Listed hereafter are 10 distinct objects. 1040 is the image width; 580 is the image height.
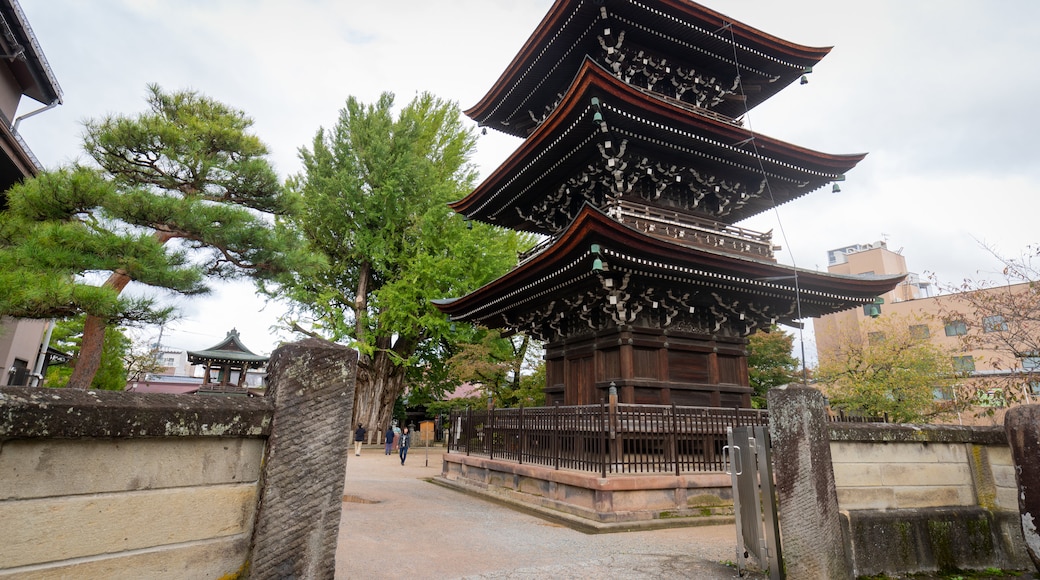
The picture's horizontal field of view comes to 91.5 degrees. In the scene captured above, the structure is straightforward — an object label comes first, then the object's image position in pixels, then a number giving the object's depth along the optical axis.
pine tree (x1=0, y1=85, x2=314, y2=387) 9.57
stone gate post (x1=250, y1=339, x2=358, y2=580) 3.08
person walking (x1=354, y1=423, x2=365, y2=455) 20.69
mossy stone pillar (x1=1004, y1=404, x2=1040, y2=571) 4.74
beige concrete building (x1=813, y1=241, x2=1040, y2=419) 30.52
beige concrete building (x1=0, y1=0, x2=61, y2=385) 13.24
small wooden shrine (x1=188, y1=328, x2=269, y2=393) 30.05
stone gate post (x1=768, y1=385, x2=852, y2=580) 4.48
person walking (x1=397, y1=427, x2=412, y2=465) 18.06
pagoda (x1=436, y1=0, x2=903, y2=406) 10.83
